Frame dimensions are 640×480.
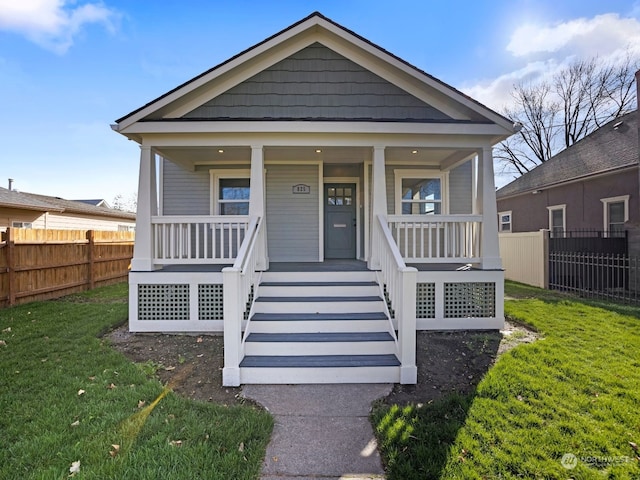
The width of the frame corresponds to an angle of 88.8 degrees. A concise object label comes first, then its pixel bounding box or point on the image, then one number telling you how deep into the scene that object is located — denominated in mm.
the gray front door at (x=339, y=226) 8289
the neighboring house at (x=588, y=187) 11266
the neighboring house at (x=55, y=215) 13062
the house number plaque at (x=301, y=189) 7946
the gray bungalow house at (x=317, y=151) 5379
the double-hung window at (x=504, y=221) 17738
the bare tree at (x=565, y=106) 21953
